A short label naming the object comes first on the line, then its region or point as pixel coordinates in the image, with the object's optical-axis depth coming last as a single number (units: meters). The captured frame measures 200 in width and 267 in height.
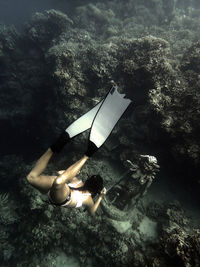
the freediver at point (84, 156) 3.02
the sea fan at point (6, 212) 6.52
